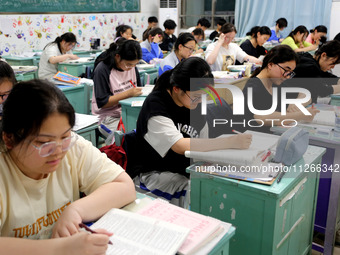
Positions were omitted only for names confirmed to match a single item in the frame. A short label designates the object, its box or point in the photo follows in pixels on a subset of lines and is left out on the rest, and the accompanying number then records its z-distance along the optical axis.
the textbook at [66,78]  3.35
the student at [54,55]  4.32
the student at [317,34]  6.58
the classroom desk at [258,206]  1.38
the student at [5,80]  1.57
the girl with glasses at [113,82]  2.81
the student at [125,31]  5.65
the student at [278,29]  7.20
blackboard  5.50
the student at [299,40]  6.07
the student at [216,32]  7.29
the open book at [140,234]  0.91
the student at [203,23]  7.47
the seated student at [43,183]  0.87
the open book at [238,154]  1.45
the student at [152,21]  7.35
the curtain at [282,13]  7.42
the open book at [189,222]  0.95
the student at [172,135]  1.65
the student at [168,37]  6.58
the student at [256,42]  5.12
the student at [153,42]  5.25
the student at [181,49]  3.66
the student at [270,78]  2.29
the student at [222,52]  4.30
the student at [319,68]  2.93
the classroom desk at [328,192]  1.90
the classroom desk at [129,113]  2.73
